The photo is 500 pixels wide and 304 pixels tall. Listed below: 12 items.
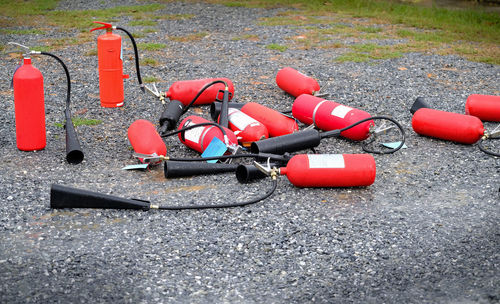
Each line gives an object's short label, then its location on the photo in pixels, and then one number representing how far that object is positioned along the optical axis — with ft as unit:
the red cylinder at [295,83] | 19.33
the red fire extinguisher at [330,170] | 13.11
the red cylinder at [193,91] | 18.53
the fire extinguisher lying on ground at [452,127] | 16.05
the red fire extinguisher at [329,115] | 16.01
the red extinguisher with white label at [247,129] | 15.39
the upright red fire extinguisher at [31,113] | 14.64
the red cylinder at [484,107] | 18.02
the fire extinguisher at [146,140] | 14.42
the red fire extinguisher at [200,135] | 14.92
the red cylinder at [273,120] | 15.87
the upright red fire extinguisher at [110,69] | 18.19
